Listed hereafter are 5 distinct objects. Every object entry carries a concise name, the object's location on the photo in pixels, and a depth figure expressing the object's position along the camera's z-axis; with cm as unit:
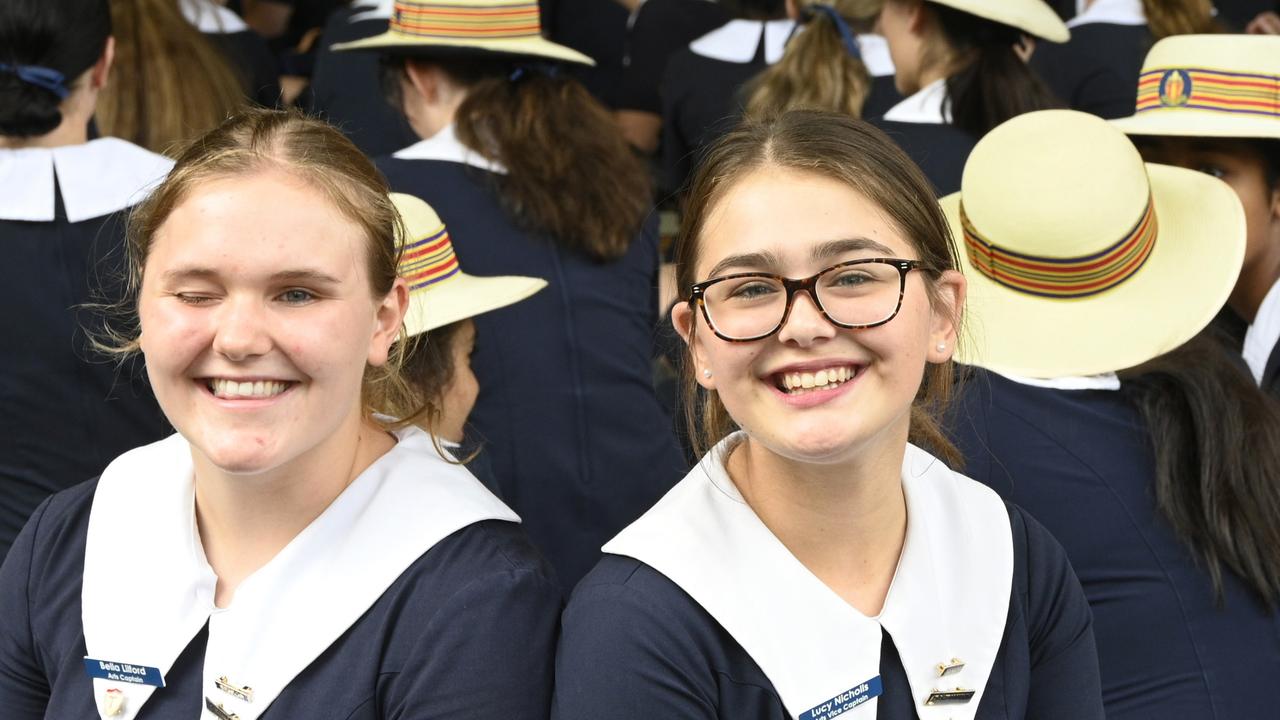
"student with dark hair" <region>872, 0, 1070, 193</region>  342
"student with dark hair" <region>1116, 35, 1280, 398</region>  290
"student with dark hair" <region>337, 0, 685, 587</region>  302
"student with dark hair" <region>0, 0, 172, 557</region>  267
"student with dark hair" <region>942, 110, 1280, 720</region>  219
